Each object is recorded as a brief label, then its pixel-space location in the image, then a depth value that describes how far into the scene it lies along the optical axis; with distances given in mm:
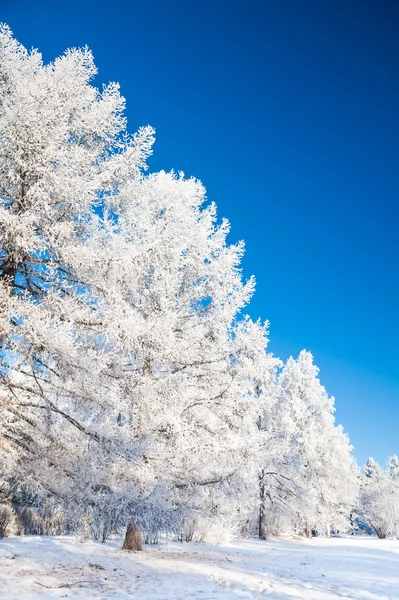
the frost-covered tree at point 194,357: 8141
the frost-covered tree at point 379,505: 43750
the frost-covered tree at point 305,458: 22656
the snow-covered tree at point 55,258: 5980
